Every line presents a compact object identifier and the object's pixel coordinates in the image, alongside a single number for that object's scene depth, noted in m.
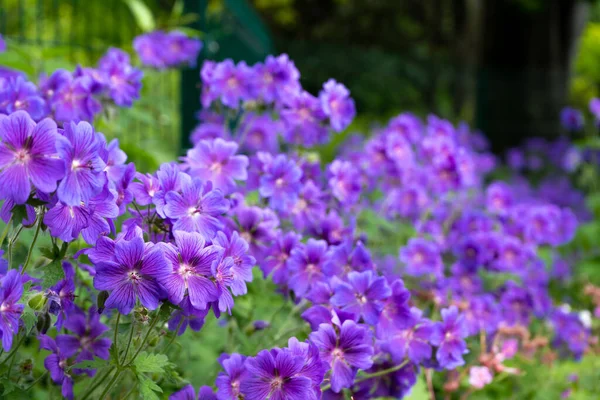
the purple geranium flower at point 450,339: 0.92
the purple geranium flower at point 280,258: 0.95
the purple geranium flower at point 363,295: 0.88
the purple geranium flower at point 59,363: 0.85
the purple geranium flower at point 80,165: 0.76
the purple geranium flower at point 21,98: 0.92
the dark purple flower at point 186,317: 0.80
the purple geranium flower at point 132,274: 0.78
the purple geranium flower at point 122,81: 1.05
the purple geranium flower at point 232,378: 0.83
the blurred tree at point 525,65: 4.62
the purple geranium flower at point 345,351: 0.85
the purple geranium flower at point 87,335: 0.88
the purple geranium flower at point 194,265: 0.79
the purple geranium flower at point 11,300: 0.77
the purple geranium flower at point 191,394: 0.85
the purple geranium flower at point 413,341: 0.91
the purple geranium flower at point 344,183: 1.09
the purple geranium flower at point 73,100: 1.00
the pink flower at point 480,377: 1.05
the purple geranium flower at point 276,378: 0.81
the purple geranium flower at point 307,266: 0.93
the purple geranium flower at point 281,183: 1.01
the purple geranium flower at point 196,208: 0.83
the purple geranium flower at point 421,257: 1.21
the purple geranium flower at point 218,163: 0.94
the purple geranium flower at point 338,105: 1.09
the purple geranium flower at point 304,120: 1.09
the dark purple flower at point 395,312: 0.90
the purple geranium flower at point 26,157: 0.75
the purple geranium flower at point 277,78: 1.07
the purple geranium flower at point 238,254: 0.83
